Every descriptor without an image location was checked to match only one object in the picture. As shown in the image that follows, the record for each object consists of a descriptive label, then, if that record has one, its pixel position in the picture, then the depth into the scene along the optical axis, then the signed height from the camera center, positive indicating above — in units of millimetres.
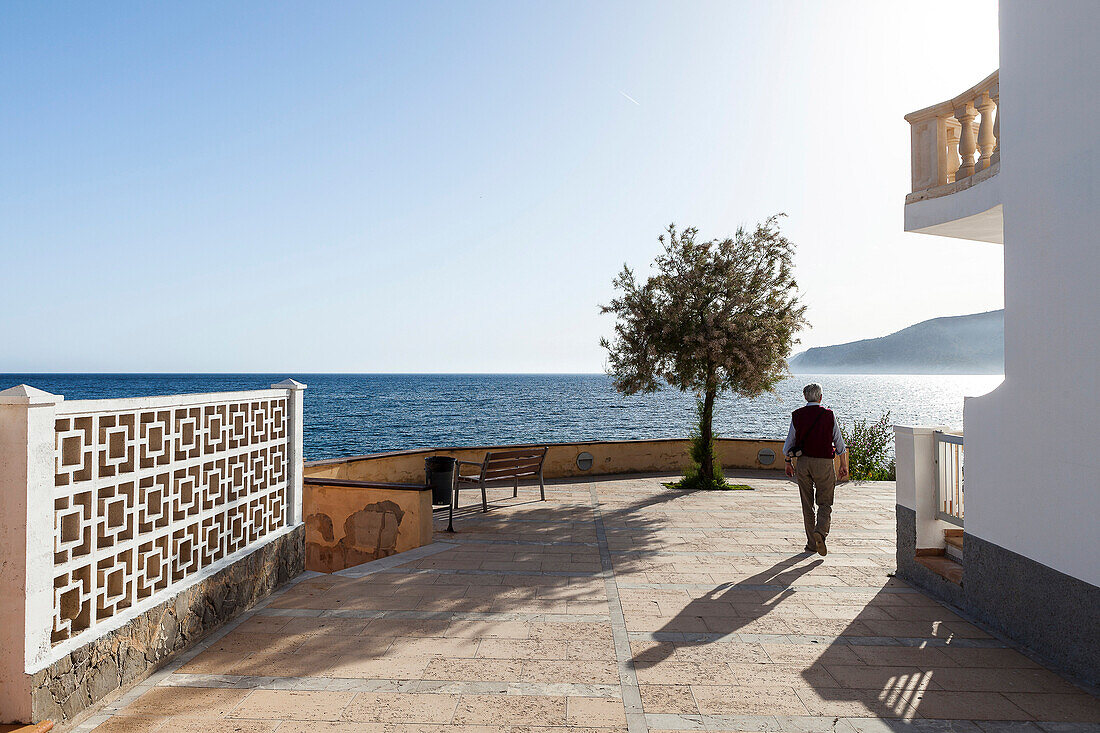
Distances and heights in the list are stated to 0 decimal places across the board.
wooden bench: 9758 -1447
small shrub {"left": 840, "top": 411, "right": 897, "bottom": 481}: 14836 -1796
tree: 12242 +1080
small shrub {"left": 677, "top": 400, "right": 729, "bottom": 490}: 12586 -1803
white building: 4078 +88
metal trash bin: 9219 -1406
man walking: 7219 -862
